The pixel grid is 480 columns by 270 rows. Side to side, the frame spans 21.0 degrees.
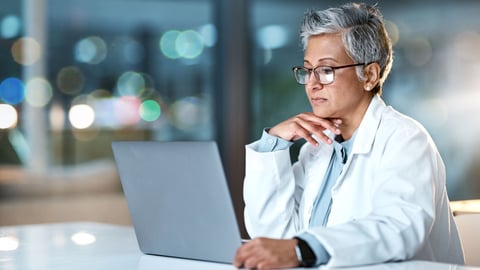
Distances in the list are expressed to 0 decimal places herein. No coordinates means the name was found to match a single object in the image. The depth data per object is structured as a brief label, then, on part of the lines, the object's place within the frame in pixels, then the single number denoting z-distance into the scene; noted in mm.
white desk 2912
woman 3071
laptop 2809
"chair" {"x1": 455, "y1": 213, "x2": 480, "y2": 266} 3391
